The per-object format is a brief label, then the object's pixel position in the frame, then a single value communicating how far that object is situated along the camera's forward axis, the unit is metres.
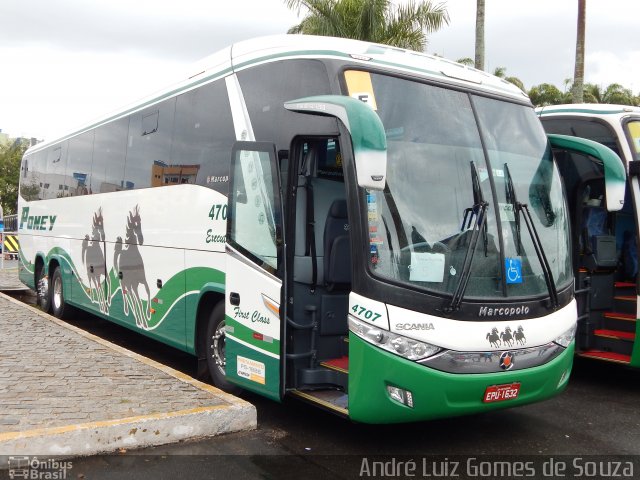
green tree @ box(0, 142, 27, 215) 48.03
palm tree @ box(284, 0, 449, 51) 17.67
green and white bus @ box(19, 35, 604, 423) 4.91
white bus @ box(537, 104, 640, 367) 7.70
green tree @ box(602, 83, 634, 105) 34.94
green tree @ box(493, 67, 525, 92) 30.22
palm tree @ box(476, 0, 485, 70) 16.03
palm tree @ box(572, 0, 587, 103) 17.48
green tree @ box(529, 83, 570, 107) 31.97
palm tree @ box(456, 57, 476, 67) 25.20
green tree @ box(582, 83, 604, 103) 34.79
